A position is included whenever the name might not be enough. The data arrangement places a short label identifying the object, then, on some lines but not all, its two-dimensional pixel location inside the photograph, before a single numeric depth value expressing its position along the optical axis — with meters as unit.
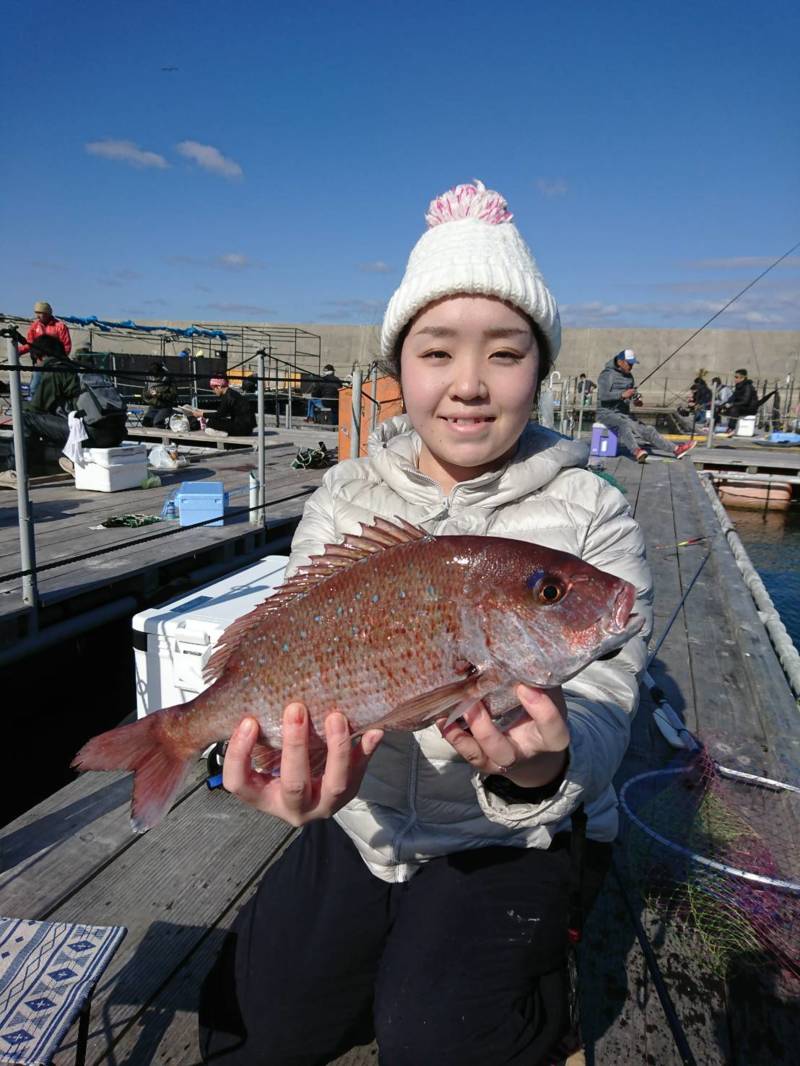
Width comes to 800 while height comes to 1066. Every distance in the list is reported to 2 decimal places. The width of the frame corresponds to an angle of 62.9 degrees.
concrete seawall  32.28
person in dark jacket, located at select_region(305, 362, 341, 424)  21.42
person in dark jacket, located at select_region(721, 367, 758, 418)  21.09
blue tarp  22.80
